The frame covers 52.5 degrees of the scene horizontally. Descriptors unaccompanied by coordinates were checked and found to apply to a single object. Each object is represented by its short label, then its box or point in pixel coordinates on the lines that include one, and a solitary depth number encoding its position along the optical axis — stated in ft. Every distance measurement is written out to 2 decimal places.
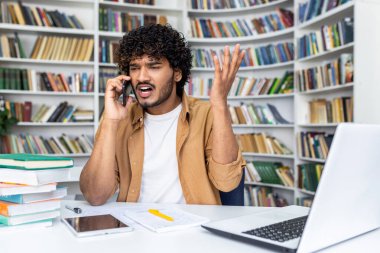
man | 4.52
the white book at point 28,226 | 3.28
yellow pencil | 3.61
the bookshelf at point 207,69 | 12.42
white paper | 3.32
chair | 5.07
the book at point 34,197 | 3.40
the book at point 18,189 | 3.31
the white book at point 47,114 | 12.92
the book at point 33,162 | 3.33
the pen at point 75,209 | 4.00
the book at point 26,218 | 3.34
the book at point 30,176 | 3.34
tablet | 3.13
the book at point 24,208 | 3.37
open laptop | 2.43
